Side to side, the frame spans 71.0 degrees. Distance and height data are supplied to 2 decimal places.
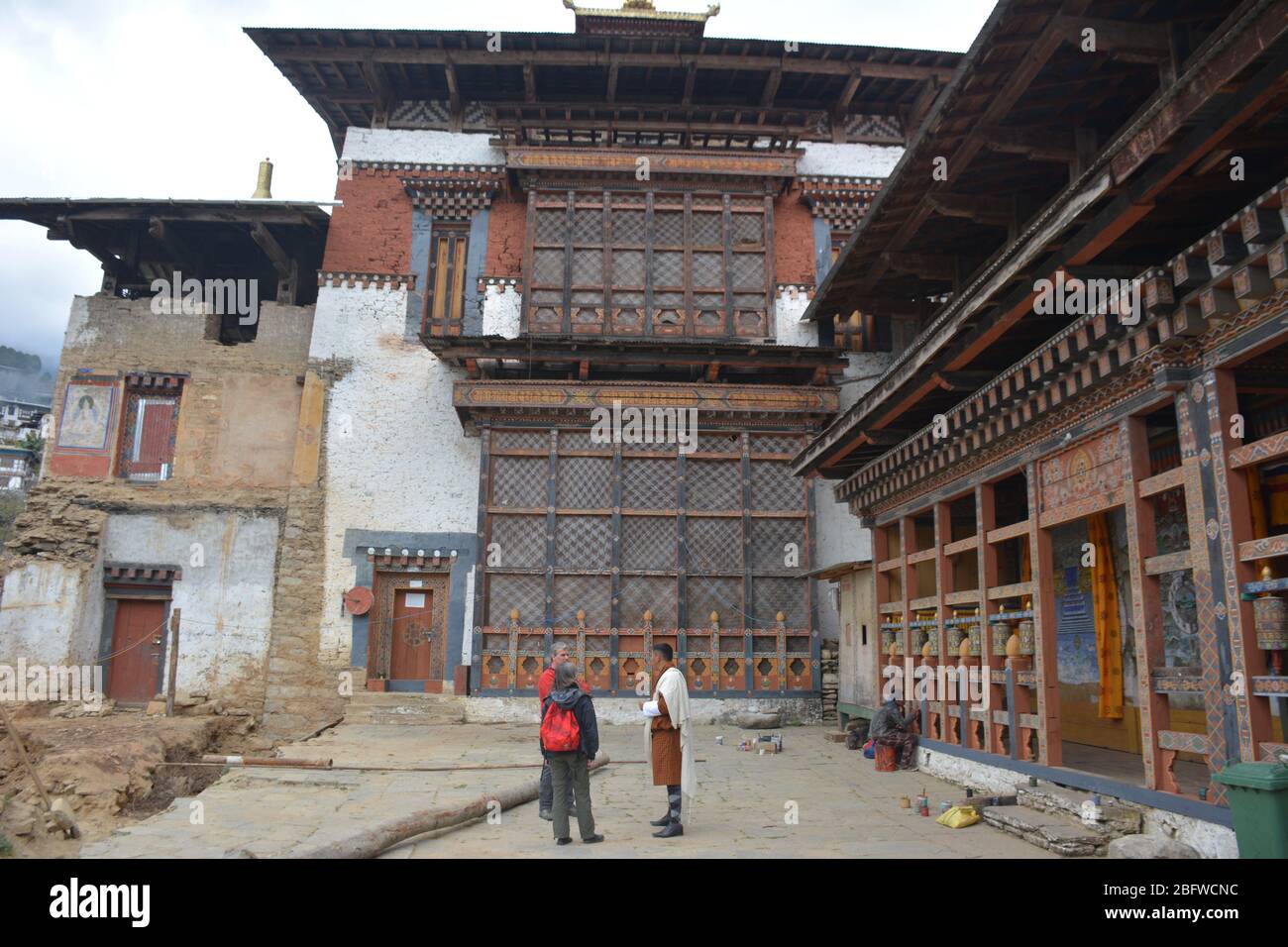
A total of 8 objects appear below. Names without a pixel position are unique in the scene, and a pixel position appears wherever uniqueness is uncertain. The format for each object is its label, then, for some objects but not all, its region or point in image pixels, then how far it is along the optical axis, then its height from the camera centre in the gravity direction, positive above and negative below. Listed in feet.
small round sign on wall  55.31 +1.65
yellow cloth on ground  25.91 -5.11
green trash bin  16.63 -3.07
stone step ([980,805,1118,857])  22.02 -4.84
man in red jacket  26.94 -4.54
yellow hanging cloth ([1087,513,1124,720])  33.55 +0.54
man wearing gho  24.26 -2.93
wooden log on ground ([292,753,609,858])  22.03 -5.28
